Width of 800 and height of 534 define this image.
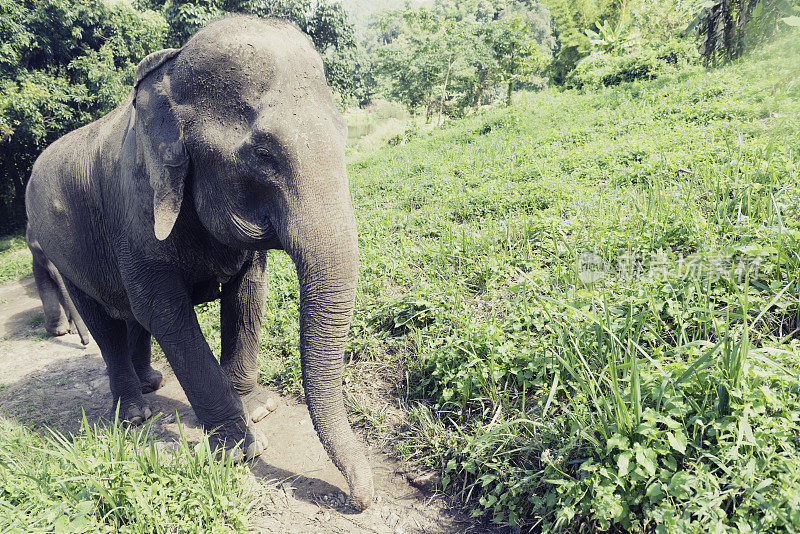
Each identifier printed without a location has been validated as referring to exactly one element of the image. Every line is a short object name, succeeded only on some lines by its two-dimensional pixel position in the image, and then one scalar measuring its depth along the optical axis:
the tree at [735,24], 6.57
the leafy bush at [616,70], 10.52
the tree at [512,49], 17.33
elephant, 2.13
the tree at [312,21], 10.88
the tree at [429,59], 18.02
